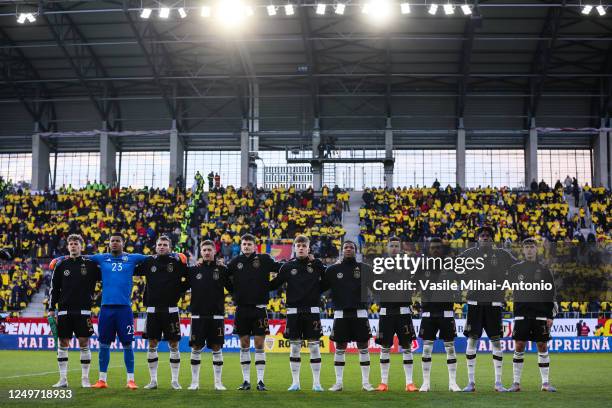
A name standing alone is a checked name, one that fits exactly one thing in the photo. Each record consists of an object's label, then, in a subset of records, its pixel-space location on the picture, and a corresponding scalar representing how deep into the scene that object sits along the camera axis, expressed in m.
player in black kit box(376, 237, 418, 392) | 13.64
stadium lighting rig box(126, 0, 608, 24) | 34.91
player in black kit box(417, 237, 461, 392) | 13.65
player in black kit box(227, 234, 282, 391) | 13.56
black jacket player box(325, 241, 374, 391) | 13.52
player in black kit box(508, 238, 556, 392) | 13.61
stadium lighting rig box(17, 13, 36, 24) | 37.31
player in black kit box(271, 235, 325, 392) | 13.51
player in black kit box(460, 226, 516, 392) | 13.66
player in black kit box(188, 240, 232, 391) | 13.52
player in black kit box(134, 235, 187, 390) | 13.54
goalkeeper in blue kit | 13.49
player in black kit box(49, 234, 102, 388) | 13.62
